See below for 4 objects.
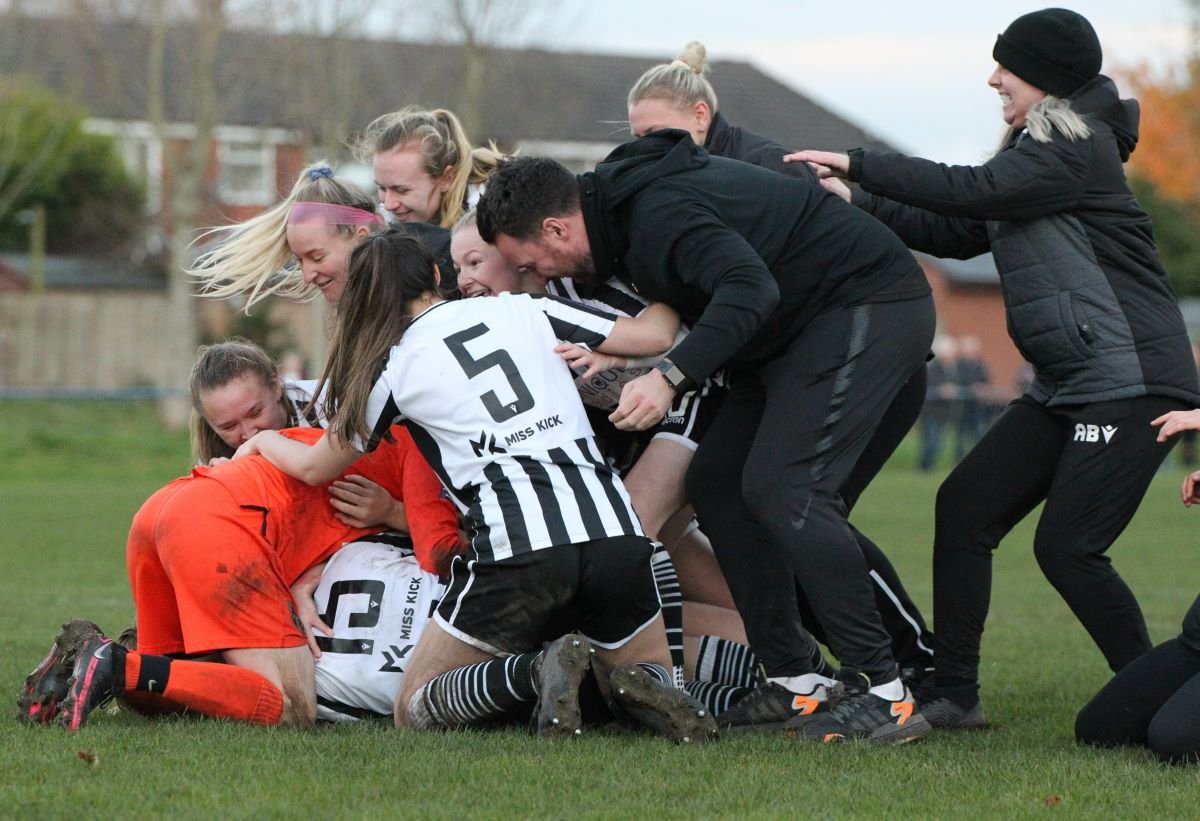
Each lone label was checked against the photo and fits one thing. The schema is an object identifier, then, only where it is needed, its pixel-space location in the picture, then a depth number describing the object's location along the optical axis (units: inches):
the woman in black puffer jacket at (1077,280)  379.9
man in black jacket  360.8
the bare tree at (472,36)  2282.2
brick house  2162.9
